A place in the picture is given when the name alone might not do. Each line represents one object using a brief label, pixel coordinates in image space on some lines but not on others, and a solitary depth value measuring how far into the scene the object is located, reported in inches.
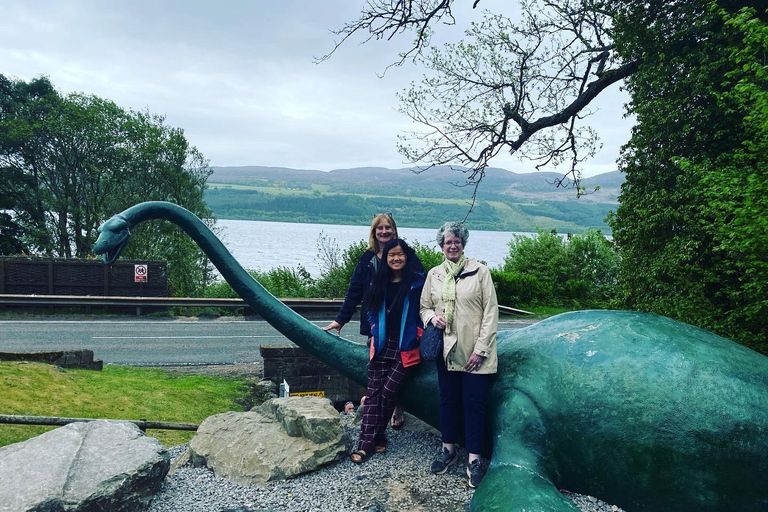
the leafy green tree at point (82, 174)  790.5
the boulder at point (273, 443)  153.6
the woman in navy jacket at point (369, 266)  165.8
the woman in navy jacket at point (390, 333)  159.6
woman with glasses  138.1
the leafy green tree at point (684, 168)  254.4
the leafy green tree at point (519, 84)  400.2
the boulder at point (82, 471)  121.2
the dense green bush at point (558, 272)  764.0
